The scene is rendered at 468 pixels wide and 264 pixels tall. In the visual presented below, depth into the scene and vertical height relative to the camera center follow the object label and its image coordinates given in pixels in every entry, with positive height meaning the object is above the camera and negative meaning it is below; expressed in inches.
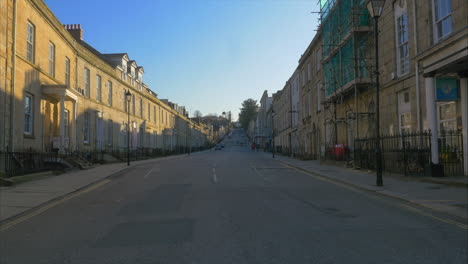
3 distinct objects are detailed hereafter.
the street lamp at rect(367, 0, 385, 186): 515.3 +181.4
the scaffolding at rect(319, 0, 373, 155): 853.2 +231.8
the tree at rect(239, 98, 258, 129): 6929.1 +709.8
